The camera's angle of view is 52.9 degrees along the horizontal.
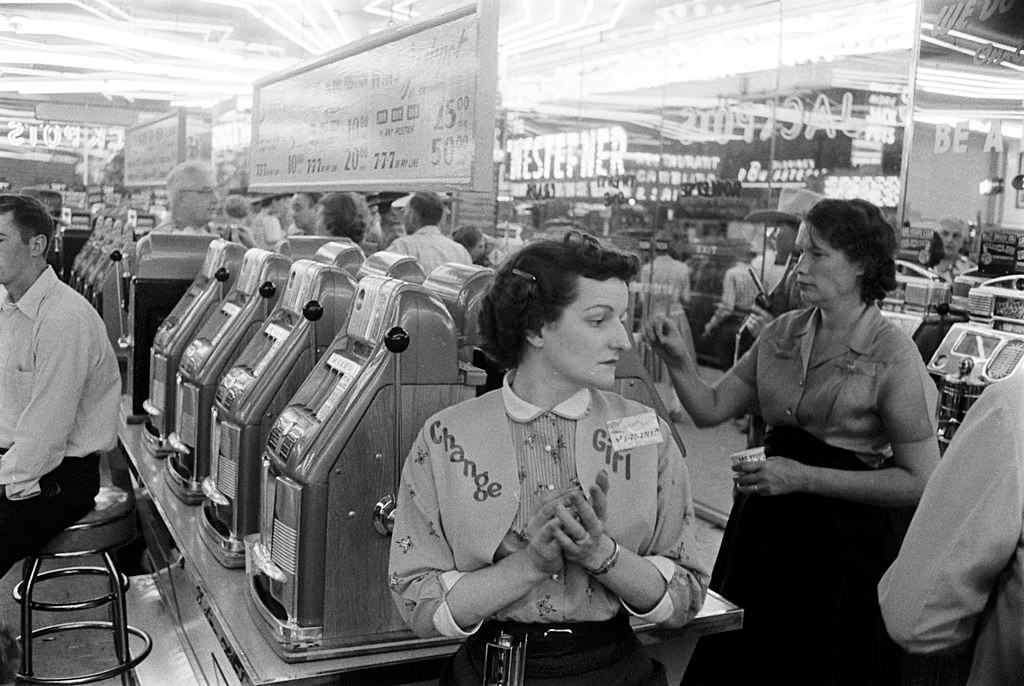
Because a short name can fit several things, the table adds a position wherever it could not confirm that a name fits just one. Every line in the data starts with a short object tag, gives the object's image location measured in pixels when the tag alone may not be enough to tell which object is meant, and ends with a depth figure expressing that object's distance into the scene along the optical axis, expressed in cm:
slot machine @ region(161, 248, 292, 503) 322
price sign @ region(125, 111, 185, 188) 773
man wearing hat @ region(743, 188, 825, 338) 562
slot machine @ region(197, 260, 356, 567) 269
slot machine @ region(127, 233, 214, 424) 448
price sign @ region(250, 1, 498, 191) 288
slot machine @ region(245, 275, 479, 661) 212
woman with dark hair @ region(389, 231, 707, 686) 170
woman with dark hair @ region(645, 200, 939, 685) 254
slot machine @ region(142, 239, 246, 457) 379
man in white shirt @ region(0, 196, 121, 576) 303
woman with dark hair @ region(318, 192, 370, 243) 579
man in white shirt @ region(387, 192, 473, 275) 552
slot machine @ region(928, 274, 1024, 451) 341
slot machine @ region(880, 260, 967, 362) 395
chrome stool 311
